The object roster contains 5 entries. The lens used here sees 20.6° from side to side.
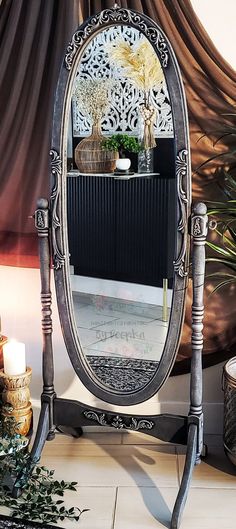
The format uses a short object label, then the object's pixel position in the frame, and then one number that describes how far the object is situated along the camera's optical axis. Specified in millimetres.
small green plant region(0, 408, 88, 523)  2018
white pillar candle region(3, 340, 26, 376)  2238
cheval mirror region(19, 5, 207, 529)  1996
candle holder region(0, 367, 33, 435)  2236
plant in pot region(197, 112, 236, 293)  2244
